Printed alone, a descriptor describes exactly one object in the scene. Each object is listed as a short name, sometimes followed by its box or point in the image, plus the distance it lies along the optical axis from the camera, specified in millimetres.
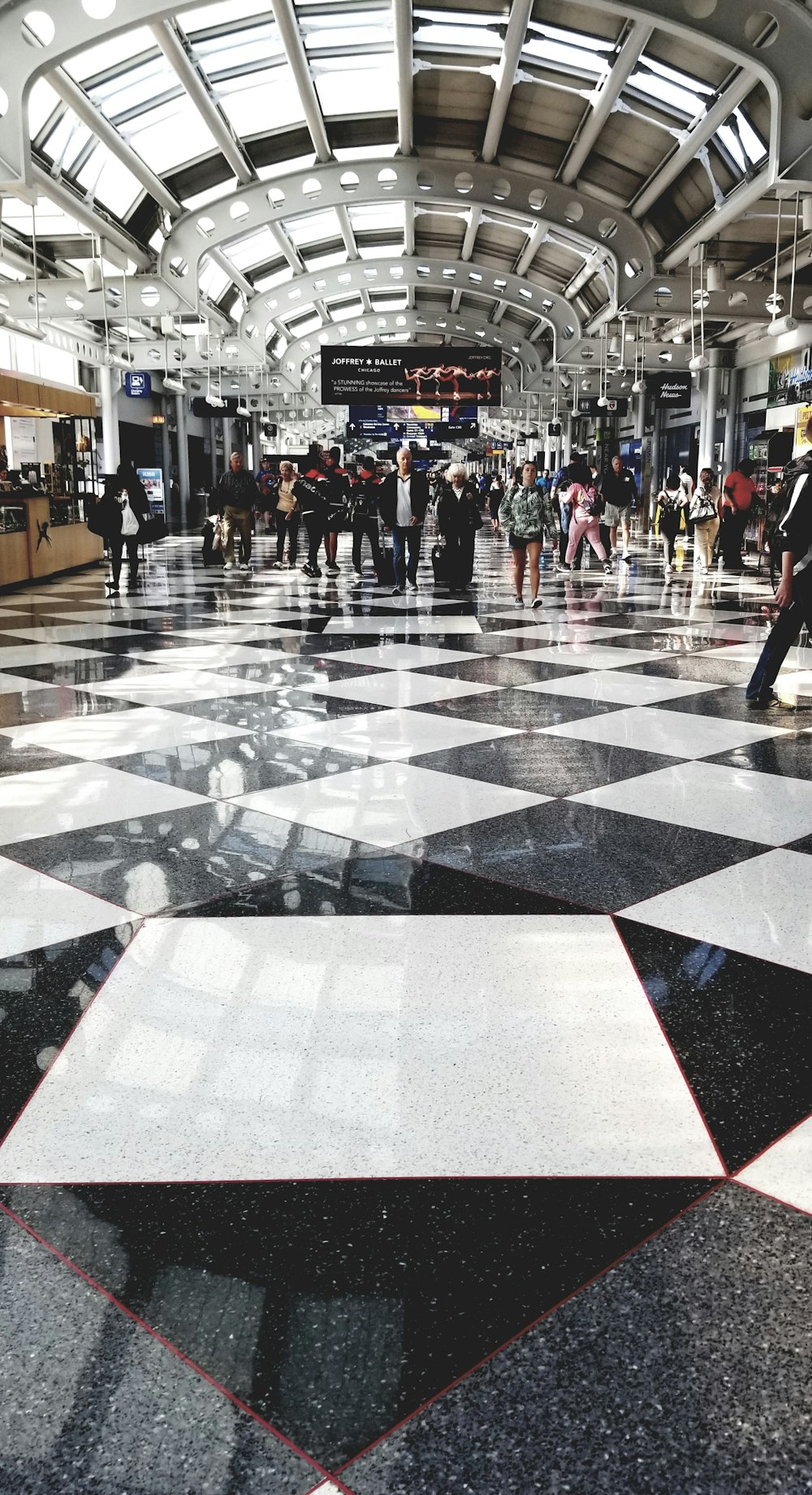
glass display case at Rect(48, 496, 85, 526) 16344
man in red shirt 17516
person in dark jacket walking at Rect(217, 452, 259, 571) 16766
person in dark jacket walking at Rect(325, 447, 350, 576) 16609
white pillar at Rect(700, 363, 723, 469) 28703
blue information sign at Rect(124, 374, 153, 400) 28703
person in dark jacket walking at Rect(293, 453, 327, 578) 15711
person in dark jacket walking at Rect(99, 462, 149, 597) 13641
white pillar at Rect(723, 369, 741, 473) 31953
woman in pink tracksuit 16359
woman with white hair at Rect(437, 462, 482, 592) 13828
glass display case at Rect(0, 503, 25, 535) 13656
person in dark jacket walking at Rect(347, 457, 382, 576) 14953
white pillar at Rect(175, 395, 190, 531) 39656
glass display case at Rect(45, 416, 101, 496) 18047
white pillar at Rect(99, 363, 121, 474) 27594
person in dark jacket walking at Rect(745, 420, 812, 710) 5695
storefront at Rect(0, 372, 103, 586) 14273
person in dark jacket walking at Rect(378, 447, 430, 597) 12977
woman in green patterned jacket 11289
